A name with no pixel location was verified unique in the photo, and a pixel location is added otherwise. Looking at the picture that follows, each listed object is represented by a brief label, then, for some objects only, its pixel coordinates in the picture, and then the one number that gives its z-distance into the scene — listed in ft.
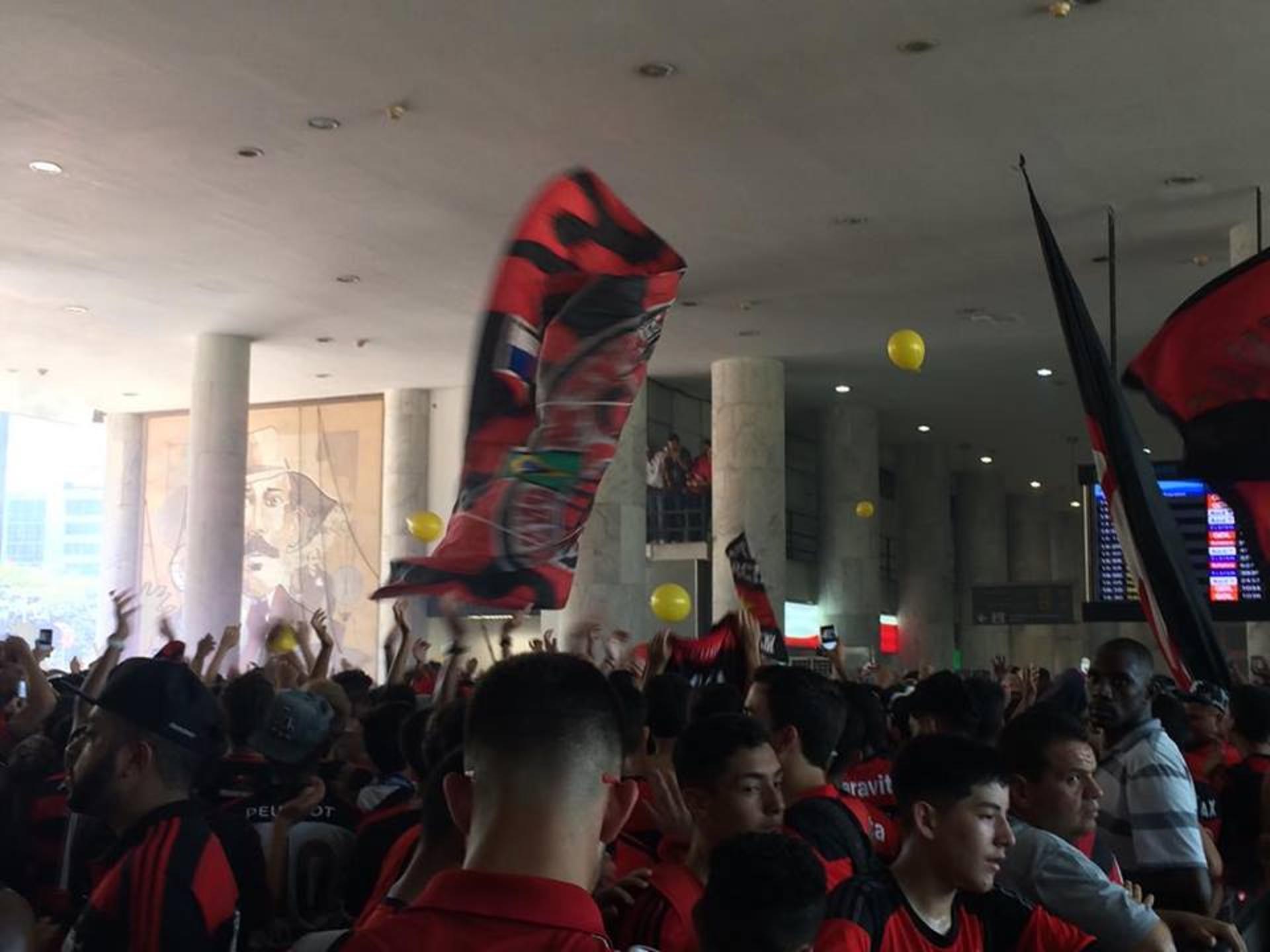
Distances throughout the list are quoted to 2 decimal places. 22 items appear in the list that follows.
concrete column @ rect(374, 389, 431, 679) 81.87
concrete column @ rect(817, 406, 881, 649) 86.48
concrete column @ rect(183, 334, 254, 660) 67.00
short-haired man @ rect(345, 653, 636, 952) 6.56
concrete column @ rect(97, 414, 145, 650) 89.25
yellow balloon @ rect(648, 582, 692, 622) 49.60
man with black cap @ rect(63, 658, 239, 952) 10.30
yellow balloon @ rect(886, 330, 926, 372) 46.91
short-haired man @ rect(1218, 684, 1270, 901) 19.25
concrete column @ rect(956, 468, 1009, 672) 117.60
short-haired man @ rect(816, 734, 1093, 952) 10.50
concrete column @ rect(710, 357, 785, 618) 70.18
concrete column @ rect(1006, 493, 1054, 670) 126.93
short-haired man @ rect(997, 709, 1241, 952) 11.34
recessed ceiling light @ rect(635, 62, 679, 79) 36.94
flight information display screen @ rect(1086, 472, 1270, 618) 47.60
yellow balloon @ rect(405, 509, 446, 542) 59.11
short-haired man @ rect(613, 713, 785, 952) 11.92
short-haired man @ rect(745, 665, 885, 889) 13.96
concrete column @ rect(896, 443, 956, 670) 103.81
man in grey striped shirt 15.87
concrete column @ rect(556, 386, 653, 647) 70.28
